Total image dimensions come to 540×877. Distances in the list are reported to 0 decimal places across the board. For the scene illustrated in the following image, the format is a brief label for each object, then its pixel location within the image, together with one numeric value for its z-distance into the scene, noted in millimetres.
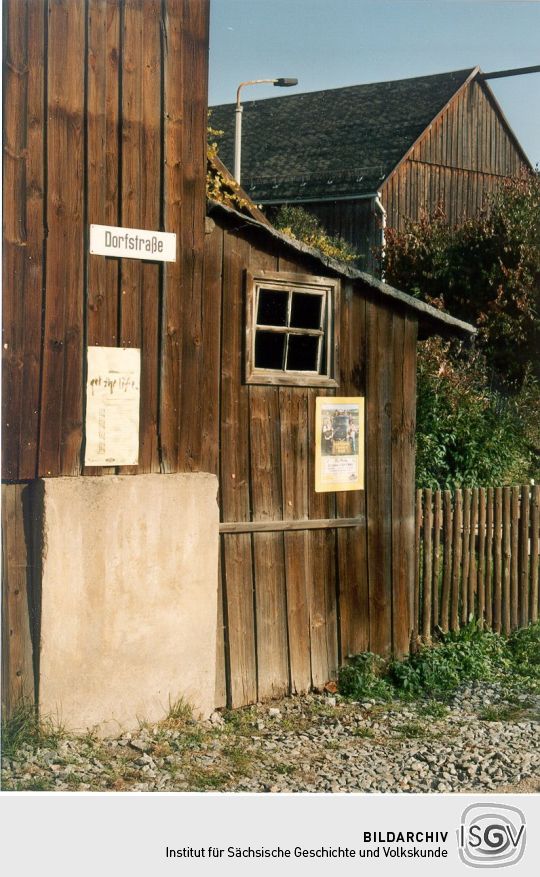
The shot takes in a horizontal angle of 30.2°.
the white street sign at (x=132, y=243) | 6500
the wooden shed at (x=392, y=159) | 23375
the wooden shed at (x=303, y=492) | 7445
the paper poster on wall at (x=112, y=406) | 6504
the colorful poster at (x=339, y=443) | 8055
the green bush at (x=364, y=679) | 7957
